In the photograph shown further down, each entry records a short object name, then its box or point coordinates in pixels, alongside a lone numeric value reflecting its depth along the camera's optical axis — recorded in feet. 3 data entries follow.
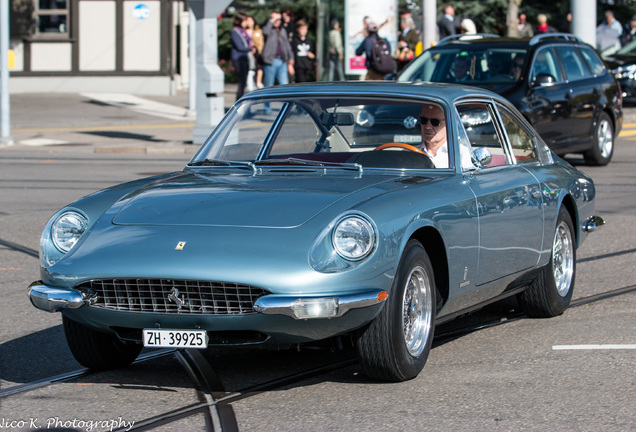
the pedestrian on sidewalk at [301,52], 80.74
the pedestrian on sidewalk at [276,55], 78.48
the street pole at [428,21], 79.71
